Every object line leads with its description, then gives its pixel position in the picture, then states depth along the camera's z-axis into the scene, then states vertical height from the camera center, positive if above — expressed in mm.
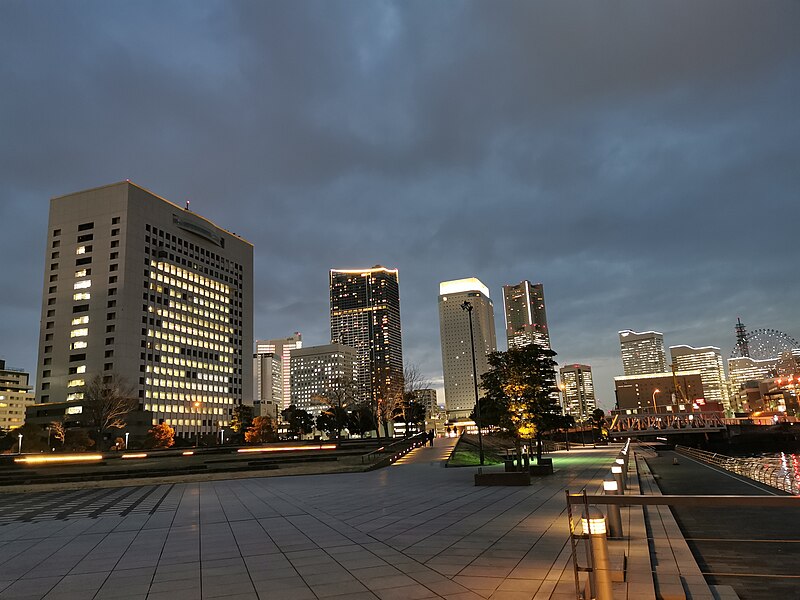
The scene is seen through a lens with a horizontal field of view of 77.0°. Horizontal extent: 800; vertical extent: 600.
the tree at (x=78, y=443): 70406 -3857
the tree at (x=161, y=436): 88250 -4464
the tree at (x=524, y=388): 25188 +185
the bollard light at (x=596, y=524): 5410 -1451
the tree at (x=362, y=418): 84806 -3248
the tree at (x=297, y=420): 122125 -4025
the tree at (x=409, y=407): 77812 -1544
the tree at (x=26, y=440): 64812 -2903
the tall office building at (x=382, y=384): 74188 +2294
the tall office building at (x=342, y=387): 73125 +1788
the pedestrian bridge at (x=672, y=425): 111562 -10293
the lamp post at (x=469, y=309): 29784 +4971
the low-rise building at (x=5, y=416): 197250 +1321
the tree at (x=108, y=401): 76625 +2097
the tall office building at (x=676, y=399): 182438 -6205
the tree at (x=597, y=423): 128750 -9212
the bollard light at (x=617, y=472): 10705 -1811
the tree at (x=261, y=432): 91500 -4761
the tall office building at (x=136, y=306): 119375 +26575
